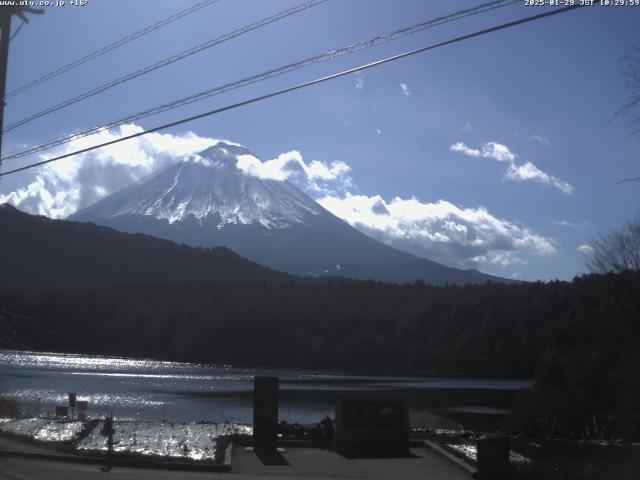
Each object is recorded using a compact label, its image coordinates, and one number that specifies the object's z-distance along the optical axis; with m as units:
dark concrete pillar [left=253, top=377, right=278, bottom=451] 19.84
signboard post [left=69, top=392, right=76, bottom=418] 33.22
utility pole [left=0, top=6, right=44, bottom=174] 19.05
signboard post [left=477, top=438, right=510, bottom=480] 15.38
